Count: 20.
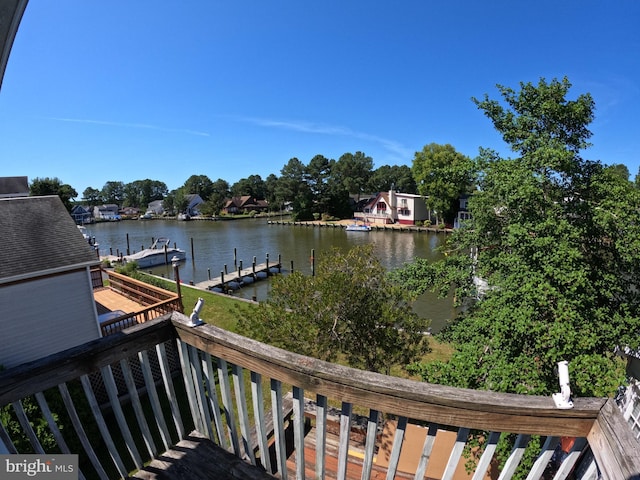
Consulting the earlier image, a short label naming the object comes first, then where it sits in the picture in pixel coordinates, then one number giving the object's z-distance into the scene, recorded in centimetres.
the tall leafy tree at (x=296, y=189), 5825
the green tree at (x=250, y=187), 8412
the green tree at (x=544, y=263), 433
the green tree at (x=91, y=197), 9888
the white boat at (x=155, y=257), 2748
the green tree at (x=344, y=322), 630
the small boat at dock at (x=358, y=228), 4653
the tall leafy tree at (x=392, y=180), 6400
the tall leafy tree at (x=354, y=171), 6212
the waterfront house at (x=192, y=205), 7800
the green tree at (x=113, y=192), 10131
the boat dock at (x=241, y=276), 2034
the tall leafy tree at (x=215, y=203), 7325
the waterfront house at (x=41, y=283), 744
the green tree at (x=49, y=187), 4784
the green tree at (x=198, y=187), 8412
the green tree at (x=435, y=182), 4178
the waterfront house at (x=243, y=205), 7531
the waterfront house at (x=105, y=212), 8467
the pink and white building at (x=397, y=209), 4906
